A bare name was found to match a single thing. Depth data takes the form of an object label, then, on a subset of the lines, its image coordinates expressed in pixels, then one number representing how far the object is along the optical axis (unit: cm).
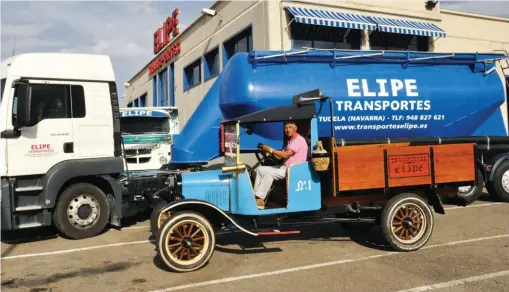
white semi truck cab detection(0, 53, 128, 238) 682
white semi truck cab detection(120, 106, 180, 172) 948
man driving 584
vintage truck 544
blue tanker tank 792
